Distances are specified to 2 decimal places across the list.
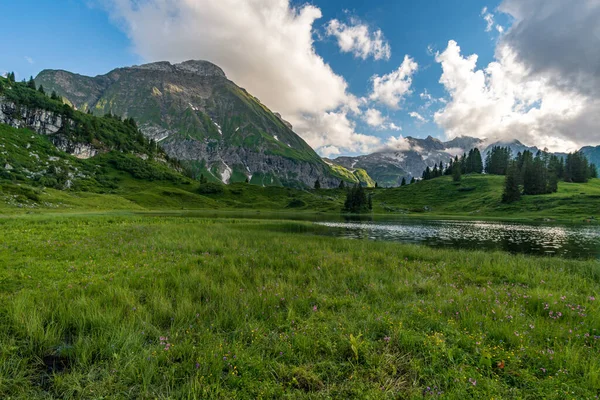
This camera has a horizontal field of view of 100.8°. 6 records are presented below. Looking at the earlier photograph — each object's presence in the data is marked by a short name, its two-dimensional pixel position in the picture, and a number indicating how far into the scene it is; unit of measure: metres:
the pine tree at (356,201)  139.12
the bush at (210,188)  176.25
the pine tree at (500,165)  193.62
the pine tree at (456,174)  184.62
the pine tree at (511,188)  119.80
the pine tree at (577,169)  154.88
